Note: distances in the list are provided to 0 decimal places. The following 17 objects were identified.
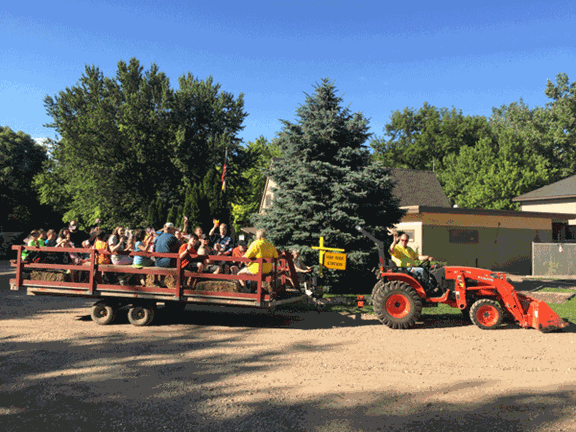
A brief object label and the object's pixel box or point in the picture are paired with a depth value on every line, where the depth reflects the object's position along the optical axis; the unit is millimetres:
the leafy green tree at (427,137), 55031
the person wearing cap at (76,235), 12922
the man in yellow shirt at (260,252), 8867
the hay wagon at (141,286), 8766
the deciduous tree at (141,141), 34500
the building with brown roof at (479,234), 23438
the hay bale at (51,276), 9352
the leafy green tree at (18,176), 48125
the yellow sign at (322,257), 11511
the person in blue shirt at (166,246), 9219
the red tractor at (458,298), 8883
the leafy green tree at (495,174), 38969
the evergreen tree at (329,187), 14461
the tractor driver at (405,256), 9750
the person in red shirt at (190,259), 8854
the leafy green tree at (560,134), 46531
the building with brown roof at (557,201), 32281
